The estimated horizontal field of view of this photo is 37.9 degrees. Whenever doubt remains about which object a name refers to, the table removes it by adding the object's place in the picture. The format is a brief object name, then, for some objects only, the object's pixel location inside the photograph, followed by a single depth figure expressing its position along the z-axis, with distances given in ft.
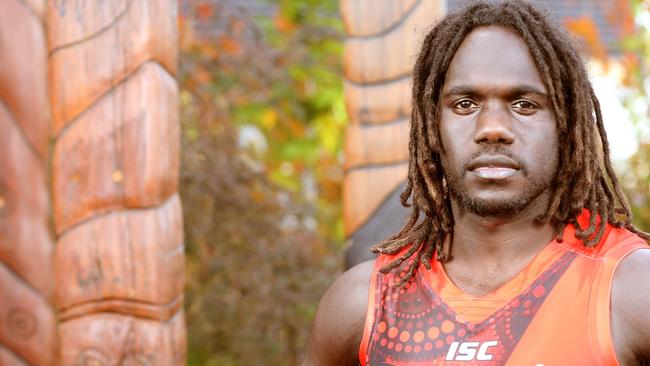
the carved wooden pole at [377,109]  10.06
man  5.85
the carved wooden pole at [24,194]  7.77
